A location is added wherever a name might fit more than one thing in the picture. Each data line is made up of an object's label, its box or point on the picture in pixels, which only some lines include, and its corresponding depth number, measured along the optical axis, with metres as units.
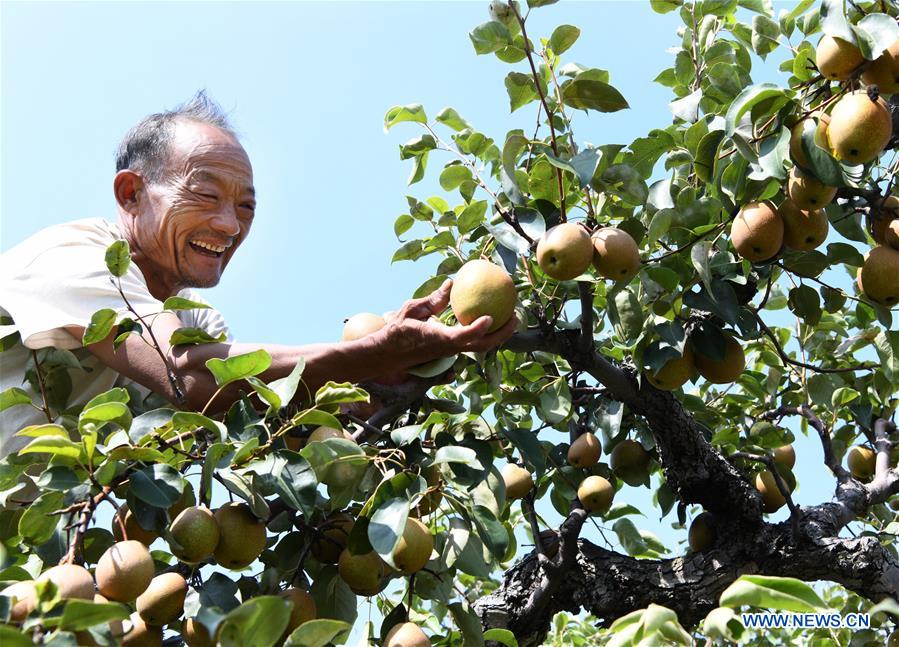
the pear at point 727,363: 2.31
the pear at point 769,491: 2.87
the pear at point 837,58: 1.79
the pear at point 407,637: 1.59
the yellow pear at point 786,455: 3.03
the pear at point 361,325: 2.09
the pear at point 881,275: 2.06
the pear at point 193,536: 1.54
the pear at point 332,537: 1.80
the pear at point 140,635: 1.53
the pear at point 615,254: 1.92
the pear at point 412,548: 1.60
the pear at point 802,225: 2.04
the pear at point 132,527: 1.67
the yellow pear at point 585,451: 2.72
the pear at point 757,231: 1.99
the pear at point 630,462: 2.81
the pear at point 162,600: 1.51
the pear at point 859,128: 1.74
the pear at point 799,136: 1.85
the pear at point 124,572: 1.43
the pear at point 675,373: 2.30
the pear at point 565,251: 1.86
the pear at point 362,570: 1.68
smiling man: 1.89
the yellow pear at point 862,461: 3.18
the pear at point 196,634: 1.47
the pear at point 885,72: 1.79
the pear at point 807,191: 1.91
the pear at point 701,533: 2.78
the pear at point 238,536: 1.61
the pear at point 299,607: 1.60
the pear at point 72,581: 1.33
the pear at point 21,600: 1.21
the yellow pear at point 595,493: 2.60
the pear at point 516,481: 2.49
